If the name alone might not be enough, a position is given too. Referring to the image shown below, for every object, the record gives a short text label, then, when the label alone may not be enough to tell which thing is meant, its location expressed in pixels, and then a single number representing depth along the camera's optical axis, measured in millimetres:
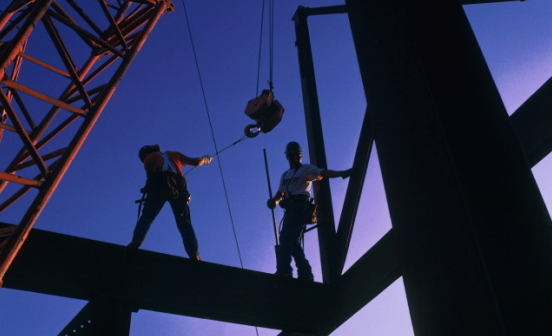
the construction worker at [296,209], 5453
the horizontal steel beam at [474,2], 3070
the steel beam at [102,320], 3549
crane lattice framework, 6945
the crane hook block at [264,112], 7840
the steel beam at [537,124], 2768
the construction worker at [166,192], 6156
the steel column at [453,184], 1115
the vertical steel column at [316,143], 4702
